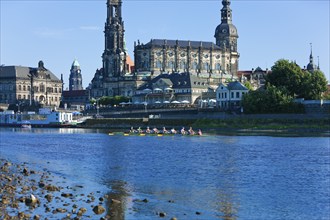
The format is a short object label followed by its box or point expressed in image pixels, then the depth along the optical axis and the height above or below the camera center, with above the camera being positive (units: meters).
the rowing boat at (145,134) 110.38 -3.59
